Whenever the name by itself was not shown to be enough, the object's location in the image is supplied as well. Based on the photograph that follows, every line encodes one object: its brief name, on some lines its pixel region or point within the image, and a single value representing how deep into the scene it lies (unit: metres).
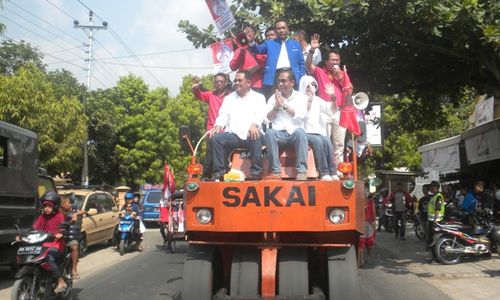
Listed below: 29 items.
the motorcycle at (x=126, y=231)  14.70
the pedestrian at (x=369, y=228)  11.86
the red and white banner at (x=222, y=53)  9.79
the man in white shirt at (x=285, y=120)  6.30
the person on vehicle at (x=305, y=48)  8.46
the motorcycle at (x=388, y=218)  20.48
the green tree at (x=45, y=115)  16.05
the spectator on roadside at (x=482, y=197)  13.37
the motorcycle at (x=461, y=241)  11.60
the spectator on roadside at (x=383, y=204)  21.14
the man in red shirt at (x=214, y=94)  8.04
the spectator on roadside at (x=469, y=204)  12.53
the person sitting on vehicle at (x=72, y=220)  9.06
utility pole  28.14
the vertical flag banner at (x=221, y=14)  10.53
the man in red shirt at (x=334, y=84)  7.57
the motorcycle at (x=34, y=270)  7.07
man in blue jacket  7.93
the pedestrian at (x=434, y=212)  12.24
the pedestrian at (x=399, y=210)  17.48
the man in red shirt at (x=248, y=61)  8.17
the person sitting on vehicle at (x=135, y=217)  15.09
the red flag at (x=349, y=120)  7.29
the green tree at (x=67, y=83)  32.31
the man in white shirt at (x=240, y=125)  6.50
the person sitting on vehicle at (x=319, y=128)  6.41
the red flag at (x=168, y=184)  14.16
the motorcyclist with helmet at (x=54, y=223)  7.74
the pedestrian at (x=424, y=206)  14.75
